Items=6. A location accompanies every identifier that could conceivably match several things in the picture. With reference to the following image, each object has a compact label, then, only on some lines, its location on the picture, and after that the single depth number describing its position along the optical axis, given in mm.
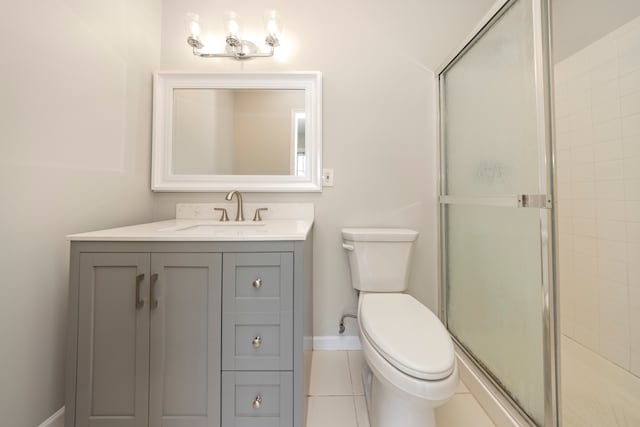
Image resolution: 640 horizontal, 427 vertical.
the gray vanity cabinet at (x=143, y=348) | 829
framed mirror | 1509
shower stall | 842
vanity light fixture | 1433
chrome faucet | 1438
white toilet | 728
